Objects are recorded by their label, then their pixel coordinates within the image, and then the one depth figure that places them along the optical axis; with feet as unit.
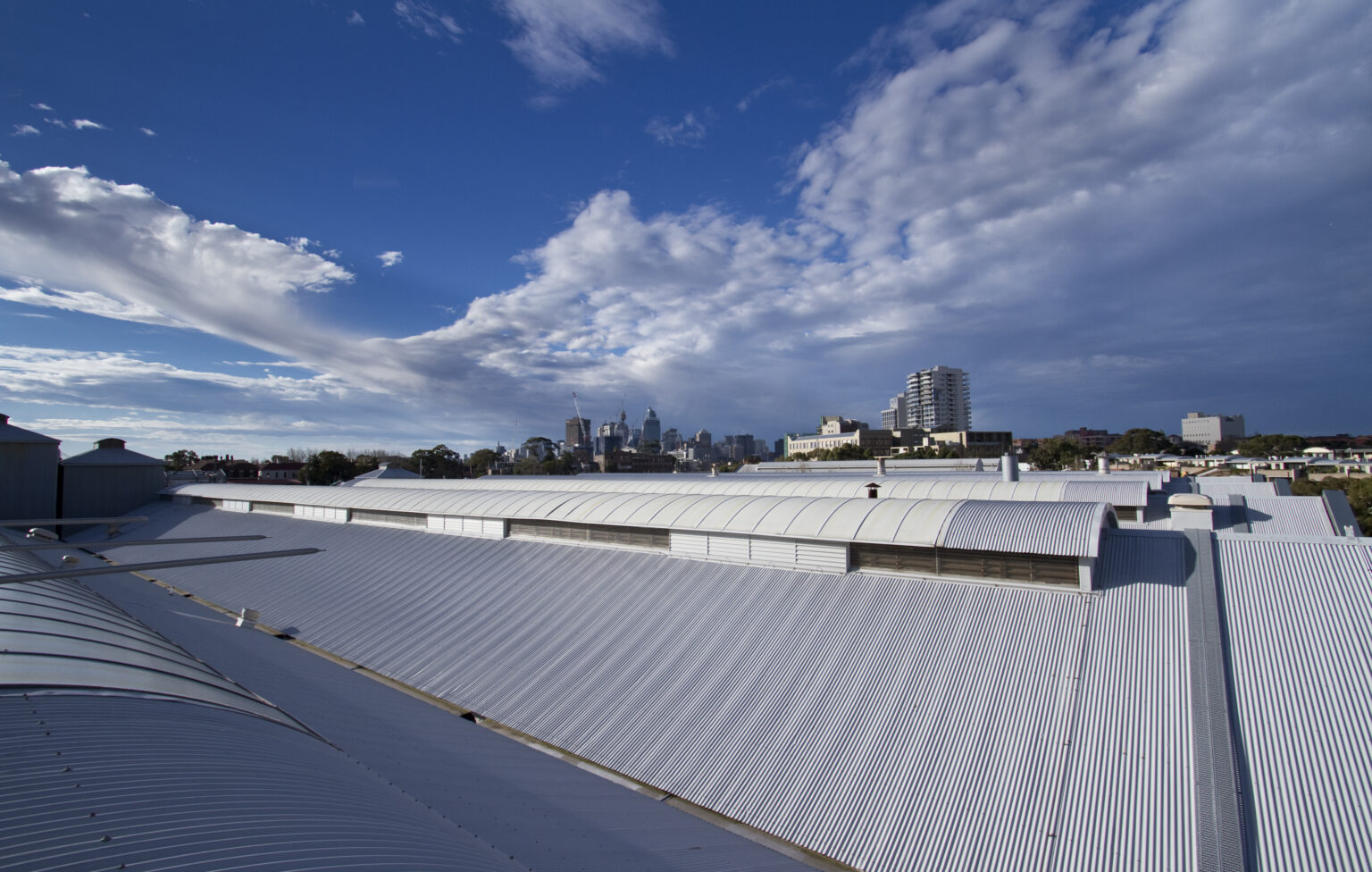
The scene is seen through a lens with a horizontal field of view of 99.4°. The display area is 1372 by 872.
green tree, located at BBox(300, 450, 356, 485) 269.03
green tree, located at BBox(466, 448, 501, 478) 439.22
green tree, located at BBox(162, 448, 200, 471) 366.10
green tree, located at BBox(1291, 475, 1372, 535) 130.92
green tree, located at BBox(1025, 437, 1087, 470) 263.29
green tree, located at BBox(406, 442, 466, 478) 354.33
